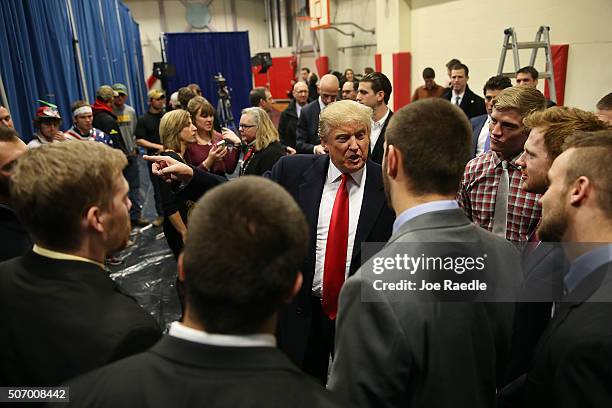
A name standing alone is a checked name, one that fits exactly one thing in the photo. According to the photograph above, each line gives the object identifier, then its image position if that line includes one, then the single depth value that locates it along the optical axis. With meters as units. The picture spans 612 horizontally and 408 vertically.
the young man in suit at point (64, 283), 0.91
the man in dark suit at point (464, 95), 4.68
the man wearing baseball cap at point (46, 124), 3.49
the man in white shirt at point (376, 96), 3.43
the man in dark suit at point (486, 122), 3.07
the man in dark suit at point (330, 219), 1.83
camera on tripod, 8.19
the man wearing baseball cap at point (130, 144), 5.14
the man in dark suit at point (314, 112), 4.14
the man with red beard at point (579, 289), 0.91
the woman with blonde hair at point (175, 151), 2.68
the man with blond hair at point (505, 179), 1.89
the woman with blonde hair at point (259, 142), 3.09
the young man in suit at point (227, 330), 0.63
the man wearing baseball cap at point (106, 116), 4.92
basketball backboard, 11.49
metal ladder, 4.59
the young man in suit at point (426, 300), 0.98
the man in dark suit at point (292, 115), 5.07
